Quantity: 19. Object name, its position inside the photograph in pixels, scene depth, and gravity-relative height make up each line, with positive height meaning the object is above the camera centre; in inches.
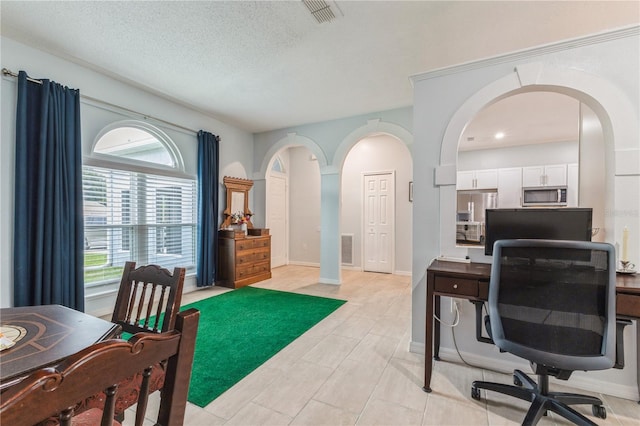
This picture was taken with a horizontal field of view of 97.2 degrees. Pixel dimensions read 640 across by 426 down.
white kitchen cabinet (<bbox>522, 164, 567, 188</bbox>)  201.5 +27.8
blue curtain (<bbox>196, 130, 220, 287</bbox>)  175.2 +1.1
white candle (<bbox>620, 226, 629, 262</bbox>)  73.3 -7.9
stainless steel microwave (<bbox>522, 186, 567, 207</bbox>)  196.1 +12.5
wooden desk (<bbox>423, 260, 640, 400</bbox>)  72.7 -19.2
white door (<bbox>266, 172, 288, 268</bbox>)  250.7 -3.7
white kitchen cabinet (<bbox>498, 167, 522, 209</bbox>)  213.0 +20.2
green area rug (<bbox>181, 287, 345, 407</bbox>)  82.5 -48.0
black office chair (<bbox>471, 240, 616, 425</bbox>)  55.4 -20.4
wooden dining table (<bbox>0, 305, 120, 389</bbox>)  33.3 -18.2
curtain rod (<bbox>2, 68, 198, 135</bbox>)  100.9 +50.3
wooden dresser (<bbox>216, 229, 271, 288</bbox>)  182.2 -30.7
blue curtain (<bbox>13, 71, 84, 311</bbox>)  101.6 +5.6
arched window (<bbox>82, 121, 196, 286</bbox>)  129.8 +5.1
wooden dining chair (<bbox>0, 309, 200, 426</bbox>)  16.6 -11.6
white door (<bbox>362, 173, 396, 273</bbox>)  224.4 -6.6
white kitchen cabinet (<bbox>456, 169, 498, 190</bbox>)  221.3 +27.5
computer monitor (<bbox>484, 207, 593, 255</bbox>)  73.2 -2.9
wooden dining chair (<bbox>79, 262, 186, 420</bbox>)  54.1 -17.2
